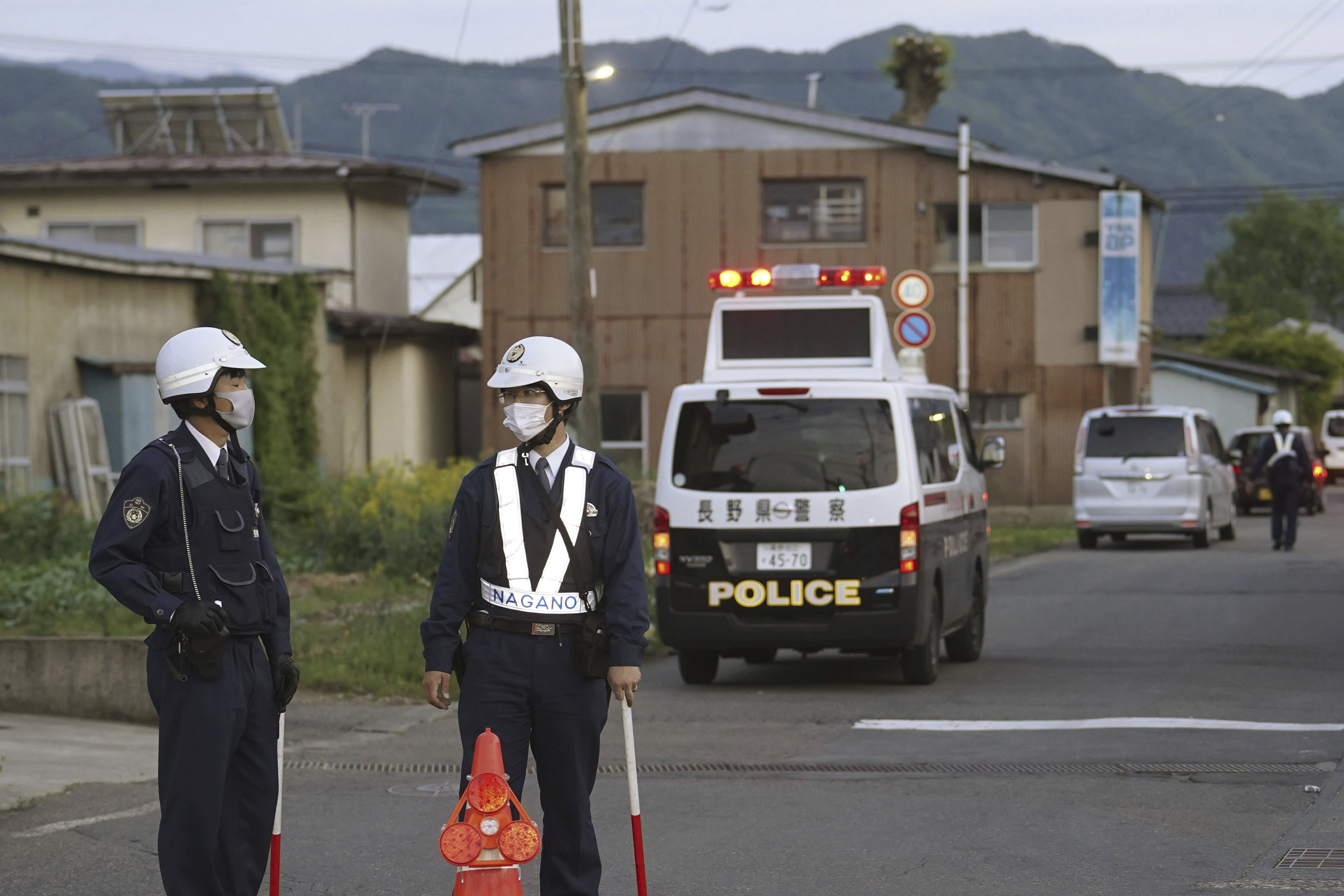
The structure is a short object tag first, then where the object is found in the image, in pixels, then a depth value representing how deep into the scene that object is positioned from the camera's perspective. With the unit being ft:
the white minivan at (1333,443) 191.83
